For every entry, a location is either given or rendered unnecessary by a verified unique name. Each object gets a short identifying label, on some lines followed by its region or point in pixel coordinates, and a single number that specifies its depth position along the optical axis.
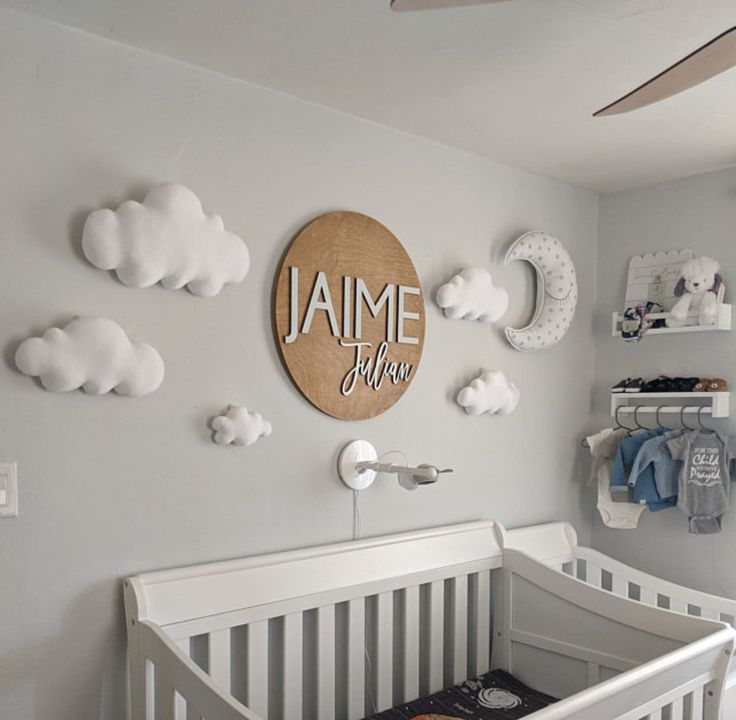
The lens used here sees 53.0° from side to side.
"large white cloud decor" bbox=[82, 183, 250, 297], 1.65
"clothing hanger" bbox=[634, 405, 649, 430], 2.75
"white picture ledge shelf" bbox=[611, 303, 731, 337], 2.53
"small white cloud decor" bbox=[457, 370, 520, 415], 2.43
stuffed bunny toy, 2.54
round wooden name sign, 2.02
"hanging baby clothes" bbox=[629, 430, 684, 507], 2.59
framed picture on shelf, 2.73
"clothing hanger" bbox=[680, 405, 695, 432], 2.64
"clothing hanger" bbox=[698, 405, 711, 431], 2.58
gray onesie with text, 2.51
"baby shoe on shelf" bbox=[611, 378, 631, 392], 2.79
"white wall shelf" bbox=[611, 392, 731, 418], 2.54
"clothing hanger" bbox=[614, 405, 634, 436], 2.80
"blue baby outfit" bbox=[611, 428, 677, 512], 2.62
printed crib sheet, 2.04
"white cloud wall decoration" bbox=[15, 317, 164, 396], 1.57
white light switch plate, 1.56
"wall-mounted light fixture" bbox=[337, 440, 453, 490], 2.04
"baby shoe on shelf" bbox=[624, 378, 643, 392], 2.74
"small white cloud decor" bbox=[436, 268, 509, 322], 2.37
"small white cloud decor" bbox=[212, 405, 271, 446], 1.85
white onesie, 2.75
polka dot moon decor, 2.62
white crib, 1.63
